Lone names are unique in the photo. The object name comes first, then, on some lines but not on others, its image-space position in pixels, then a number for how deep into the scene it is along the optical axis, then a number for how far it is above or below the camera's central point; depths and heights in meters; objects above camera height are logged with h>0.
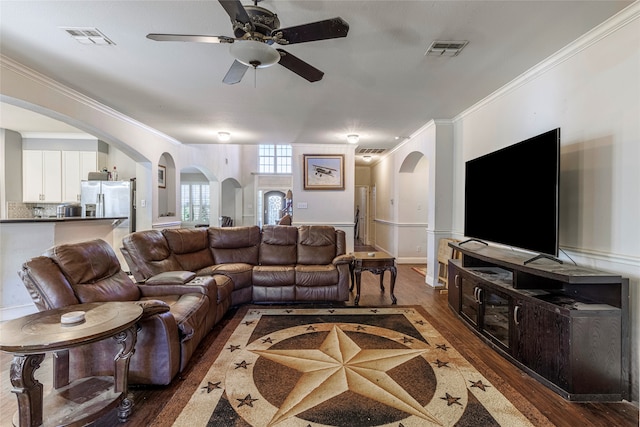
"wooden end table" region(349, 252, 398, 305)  3.82 -0.73
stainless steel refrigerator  5.51 +0.16
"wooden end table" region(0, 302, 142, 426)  1.42 -0.84
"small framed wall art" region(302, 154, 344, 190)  6.30 +0.81
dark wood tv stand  1.90 -0.81
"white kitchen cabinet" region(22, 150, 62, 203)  5.93 +0.62
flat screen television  2.25 +0.16
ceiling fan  1.75 +1.10
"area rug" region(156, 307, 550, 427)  1.76 -1.25
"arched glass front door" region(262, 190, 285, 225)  11.95 +0.13
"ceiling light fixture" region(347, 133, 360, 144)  5.38 +1.36
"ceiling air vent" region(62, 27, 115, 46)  2.26 +1.38
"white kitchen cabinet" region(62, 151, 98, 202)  6.05 +0.77
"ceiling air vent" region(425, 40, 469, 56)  2.37 +1.37
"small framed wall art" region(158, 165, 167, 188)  5.96 +0.65
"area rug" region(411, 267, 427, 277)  5.52 -1.19
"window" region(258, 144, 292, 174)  11.95 +2.07
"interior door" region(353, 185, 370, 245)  10.06 -0.15
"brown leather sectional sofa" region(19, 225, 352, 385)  2.04 -0.73
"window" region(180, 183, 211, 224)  10.98 +0.21
